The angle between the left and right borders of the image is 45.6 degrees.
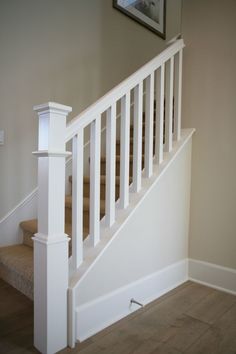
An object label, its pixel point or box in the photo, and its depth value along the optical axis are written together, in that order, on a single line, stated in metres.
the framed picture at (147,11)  3.06
